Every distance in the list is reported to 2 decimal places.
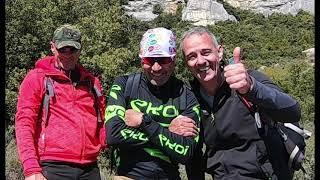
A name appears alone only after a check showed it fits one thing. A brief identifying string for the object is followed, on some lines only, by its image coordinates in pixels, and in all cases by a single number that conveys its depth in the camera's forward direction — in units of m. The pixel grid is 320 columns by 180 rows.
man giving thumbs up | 1.83
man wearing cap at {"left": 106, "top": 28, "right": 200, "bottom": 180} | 2.13
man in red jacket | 2.31
